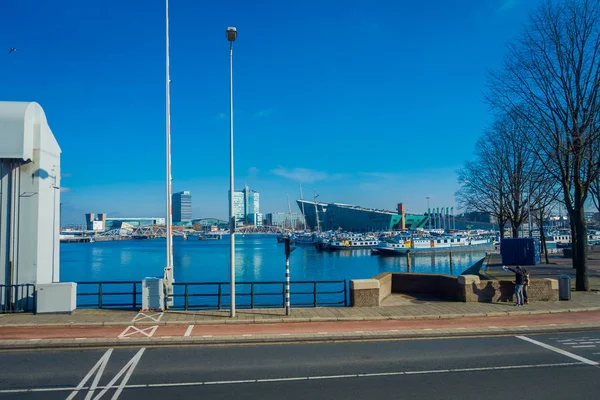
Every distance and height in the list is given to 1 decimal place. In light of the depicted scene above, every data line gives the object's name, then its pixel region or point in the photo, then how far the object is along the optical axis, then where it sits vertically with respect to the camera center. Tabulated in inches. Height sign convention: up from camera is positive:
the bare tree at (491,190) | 1472.7 +130.7
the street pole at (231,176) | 591.2 +77.5
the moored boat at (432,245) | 3762.3 -163.0
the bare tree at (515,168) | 1312.7 +177.0
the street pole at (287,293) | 600.1 -84.1
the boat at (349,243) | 4589.1 -153.7
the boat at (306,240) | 5931.1 -138.1
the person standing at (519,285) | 679.1 -91.2
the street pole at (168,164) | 705.6 +112.9
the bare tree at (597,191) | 1127.3 +85.6
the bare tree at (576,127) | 768.3 +176.3
